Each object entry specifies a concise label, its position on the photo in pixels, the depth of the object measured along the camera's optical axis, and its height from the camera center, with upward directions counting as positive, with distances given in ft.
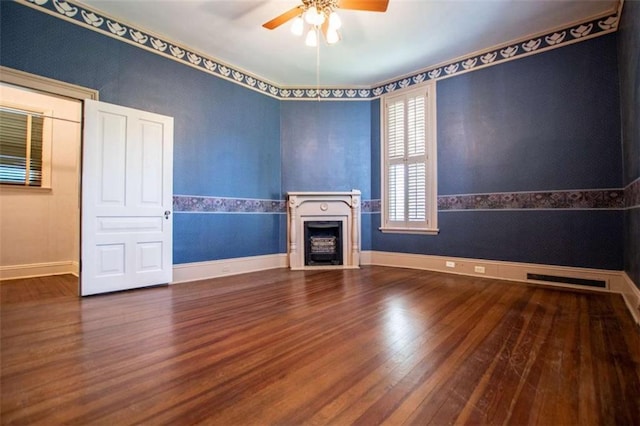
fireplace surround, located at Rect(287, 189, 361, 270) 15.75 -0.39
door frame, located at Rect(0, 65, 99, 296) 8.79 +4.41
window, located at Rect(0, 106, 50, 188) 13.06 +3.35
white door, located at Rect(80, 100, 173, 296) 10.08 +0.75
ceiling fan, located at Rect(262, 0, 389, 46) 8.38 +6.28
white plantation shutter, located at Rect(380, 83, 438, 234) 14.61 +3.02
